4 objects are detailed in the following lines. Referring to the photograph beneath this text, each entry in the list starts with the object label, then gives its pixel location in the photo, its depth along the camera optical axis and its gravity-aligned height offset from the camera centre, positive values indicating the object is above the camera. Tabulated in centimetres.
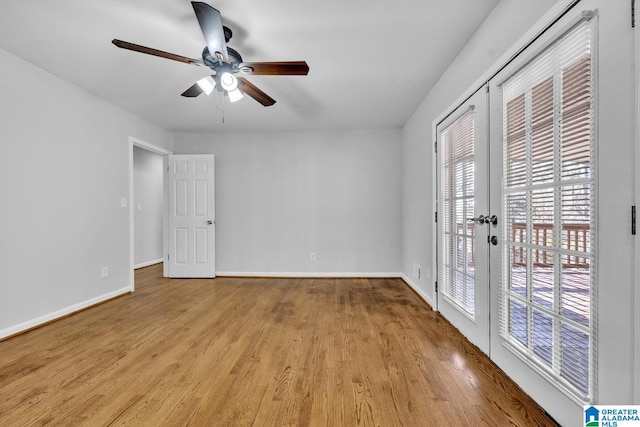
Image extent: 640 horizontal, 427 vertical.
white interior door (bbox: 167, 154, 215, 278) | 475 -8
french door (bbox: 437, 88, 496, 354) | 212 -8
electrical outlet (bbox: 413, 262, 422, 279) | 373 -80
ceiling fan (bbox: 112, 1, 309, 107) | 172 +106
